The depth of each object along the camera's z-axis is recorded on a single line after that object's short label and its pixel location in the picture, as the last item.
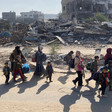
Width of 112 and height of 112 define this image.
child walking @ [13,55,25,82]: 6.90
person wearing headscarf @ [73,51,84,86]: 6.37
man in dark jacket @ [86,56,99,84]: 6.69
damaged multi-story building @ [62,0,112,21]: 43.78
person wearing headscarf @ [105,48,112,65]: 6.88
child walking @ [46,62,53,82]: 7.11
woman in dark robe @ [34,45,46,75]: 7.55
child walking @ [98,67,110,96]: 5.58
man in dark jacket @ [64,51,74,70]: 8.68
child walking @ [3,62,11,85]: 6.78
